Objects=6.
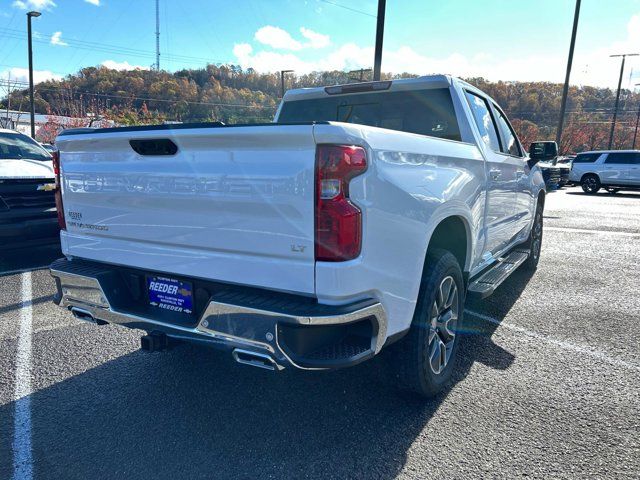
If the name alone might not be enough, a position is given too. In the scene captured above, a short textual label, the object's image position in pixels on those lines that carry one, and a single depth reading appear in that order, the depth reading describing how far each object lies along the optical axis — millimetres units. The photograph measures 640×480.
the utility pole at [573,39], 24766
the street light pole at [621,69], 38388
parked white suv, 20641
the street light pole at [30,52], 24762
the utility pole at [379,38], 11023
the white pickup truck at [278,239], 2100
